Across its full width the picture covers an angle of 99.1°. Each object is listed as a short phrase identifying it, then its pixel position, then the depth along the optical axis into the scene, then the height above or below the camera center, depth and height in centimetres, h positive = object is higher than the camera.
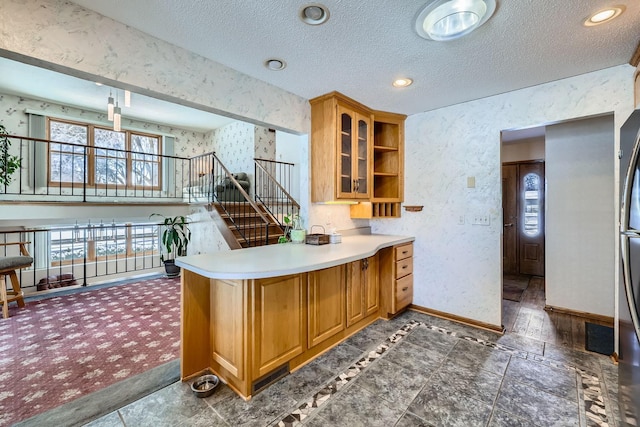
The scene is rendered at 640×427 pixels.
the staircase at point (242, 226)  400 -19
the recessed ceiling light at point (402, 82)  248 +122
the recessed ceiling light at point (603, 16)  157 +118
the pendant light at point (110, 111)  352 +134
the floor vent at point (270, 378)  189 -119
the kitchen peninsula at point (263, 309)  181 -73
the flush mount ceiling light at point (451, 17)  152 +116
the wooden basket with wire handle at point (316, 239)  278 -26
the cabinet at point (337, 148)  286 +72
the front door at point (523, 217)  496 -9
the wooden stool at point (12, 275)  322 -75
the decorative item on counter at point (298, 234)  297 -22
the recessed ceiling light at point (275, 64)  216 +122
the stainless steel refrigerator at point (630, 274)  121 -30
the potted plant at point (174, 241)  522 -53
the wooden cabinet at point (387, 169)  350 +59
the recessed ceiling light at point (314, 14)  156 +119
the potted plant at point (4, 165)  376 +71
